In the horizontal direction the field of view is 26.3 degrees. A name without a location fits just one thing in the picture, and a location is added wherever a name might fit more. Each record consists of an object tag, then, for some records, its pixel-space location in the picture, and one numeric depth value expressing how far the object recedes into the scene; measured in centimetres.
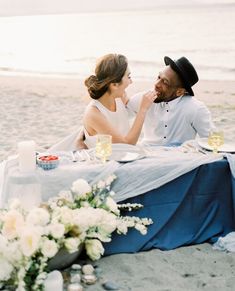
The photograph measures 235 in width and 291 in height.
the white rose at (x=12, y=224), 272
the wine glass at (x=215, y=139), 352
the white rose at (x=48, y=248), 271
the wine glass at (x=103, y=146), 332
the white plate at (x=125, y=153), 345
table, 335
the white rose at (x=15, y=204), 289
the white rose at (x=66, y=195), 315
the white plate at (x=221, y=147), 363
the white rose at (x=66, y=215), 293
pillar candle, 317
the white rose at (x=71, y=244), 289
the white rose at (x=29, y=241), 261
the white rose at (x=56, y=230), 279
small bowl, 324
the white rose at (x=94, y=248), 311
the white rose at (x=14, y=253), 264
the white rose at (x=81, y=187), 307
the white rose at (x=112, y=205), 313
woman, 409
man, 448
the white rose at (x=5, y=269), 264
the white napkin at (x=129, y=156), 344
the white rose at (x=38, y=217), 275
